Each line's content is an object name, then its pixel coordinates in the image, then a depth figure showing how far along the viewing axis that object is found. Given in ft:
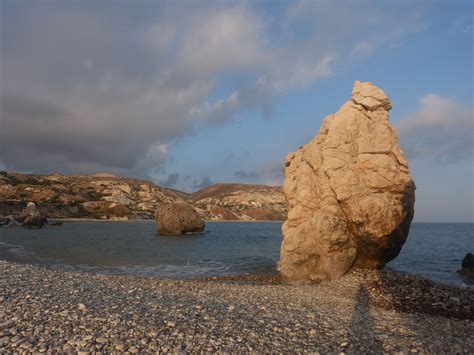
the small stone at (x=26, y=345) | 26.82
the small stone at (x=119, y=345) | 27.86
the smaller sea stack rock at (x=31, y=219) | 291.17
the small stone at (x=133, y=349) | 27.61
